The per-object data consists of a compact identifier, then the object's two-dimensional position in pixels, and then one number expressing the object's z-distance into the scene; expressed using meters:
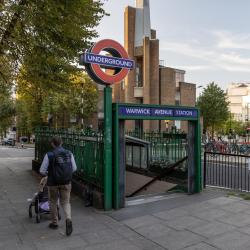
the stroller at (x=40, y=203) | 6.56
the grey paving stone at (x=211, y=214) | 6.68
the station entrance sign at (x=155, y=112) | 7.54
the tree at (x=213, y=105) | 56.28
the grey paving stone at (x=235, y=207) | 7.15
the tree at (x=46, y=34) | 11.73
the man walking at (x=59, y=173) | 5.79
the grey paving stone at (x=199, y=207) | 7.20
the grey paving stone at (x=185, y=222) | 6.16
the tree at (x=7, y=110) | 52.86
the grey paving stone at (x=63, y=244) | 5.22
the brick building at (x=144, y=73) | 40.47
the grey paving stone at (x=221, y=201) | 7.71
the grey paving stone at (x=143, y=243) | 5.23
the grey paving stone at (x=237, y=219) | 6.28
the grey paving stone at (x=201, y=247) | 5.13
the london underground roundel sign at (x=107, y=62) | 7.20
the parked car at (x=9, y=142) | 55.49
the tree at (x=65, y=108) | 38.69
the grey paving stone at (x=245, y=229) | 5.84
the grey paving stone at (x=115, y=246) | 5.16
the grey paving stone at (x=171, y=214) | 6.75
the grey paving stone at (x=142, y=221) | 6.35
